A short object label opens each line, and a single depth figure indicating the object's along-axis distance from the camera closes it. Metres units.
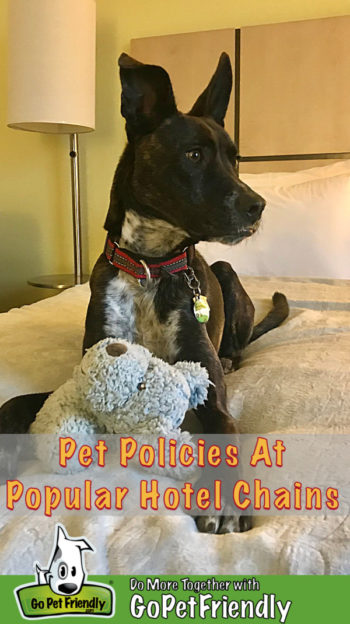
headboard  2.78
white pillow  2.21
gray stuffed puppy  0.83
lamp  2.55
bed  0.64
